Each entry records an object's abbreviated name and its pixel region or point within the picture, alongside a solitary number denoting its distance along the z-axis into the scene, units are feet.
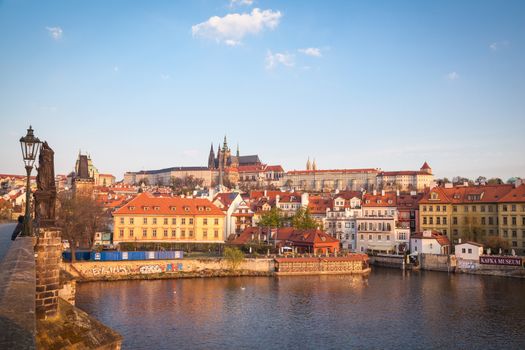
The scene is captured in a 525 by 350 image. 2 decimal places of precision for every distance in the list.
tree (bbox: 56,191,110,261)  178.72
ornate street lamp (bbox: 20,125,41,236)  46.70
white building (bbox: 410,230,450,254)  203.92
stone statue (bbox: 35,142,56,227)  43.52
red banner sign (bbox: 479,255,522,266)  178.24
